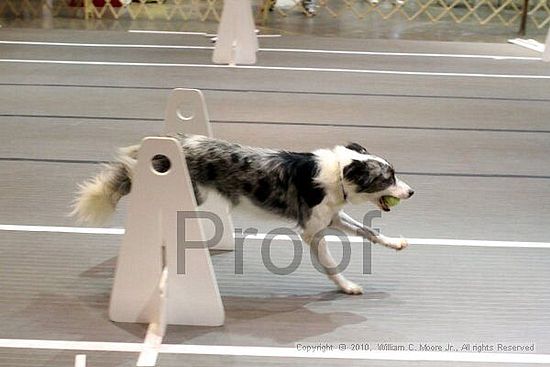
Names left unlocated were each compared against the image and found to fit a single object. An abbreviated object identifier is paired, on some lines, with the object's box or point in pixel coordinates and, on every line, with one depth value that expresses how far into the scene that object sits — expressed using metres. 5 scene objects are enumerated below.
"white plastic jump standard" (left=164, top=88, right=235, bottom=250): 4.97
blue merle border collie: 4.33
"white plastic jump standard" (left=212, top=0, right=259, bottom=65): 12.05
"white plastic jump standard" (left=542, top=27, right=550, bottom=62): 13.14
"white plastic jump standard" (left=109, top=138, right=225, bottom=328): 3.91
